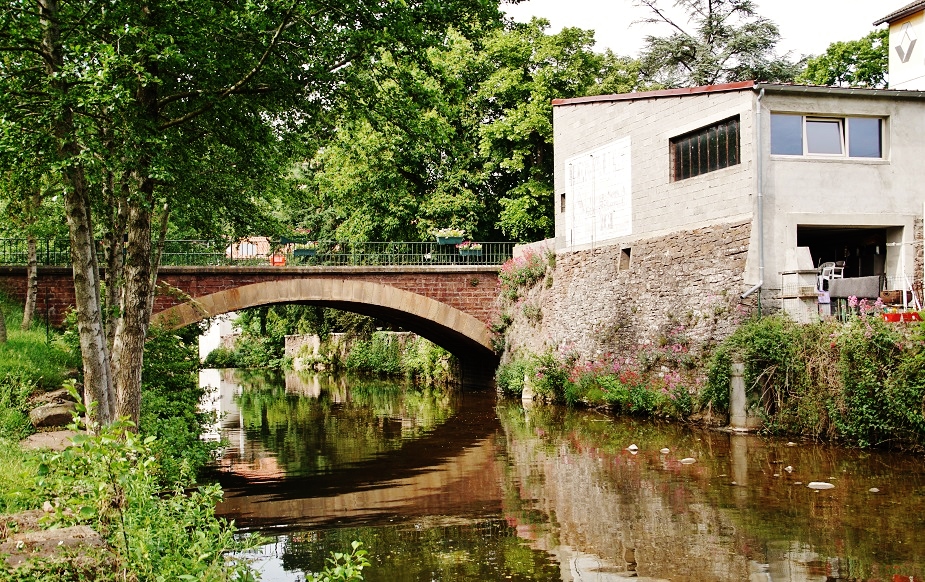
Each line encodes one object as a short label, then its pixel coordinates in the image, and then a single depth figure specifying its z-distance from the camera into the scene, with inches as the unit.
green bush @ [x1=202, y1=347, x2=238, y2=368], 1791.3
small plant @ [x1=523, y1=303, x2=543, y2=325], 853.8
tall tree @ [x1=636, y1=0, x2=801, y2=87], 1139.3
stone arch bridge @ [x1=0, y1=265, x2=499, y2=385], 773.3
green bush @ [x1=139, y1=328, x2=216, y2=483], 415.8
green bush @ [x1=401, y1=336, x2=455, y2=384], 1137.4
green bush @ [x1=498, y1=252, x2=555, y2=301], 869.2
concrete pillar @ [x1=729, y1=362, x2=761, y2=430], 534.0
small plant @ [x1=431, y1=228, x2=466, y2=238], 998.6
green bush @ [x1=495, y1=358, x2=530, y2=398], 847.7
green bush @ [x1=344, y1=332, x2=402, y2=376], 1279.5
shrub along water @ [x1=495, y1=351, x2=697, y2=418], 609.3
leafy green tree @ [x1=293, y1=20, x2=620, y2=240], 1049.5
